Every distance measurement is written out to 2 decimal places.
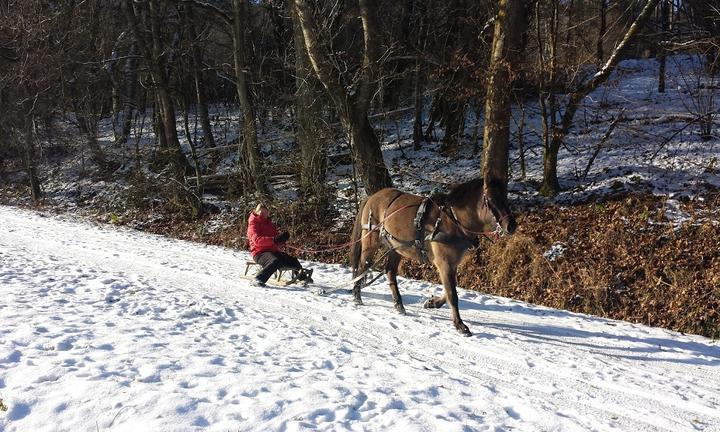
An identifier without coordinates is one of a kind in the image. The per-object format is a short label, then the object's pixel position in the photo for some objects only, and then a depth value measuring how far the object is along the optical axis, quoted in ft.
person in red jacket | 28.12
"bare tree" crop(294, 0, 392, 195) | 39.11
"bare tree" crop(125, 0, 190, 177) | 60.18
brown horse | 21.47
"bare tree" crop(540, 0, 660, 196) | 35.45
